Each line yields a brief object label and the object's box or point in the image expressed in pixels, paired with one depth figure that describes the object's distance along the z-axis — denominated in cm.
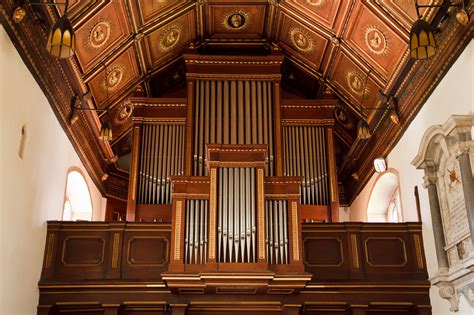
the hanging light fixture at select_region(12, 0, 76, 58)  839
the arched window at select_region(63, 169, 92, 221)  1442
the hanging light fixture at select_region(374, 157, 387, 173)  1361
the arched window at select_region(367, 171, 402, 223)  1434
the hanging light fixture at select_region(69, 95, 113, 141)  1273
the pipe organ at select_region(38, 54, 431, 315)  1091
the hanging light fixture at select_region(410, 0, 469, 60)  882
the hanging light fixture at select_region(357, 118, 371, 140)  1294
